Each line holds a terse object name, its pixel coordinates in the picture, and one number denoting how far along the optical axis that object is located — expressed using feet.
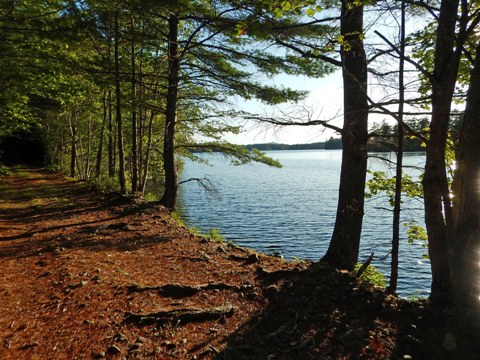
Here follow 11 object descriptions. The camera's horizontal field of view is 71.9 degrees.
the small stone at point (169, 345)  12.57
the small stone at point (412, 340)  11.98
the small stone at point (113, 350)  12.26
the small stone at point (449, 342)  11.48
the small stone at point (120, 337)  13.01
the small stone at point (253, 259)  21.31
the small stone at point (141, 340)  12.82
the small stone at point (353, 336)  12.26
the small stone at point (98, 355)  12.07
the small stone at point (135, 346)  12.47
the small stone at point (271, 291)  16.25
